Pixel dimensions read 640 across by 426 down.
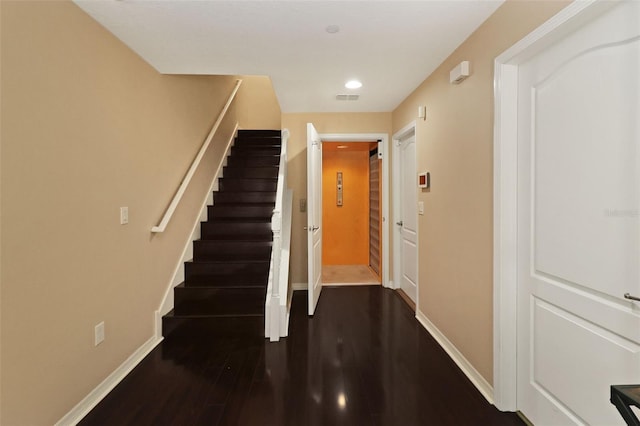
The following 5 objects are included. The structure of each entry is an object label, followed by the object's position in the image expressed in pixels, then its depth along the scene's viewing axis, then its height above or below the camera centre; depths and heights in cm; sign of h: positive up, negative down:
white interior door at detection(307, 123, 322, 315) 313 -10
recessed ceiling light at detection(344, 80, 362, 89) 286 +114
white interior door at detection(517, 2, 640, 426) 114 -10
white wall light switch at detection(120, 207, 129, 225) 210 -8
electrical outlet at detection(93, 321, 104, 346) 186 -81
